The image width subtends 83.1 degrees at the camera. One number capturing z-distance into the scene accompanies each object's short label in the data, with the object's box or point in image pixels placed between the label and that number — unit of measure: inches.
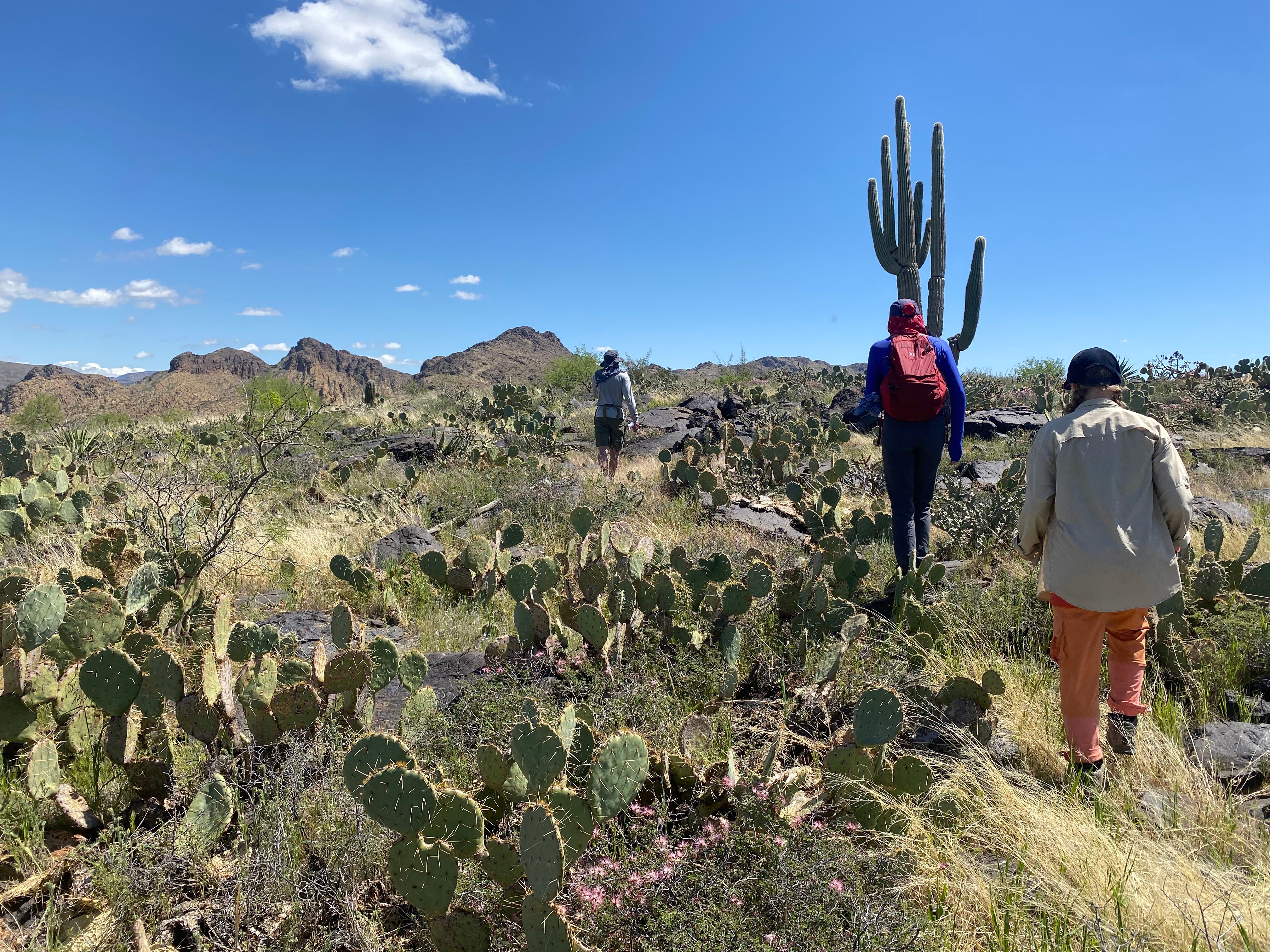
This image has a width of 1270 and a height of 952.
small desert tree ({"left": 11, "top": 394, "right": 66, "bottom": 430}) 790.5
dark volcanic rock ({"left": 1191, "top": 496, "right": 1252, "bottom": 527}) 248.5
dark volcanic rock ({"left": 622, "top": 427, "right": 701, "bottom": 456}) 471.2
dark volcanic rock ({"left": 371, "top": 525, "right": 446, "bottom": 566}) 229.0
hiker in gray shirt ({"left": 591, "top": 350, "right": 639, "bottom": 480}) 368.8
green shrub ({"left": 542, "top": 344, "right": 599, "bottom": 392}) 959.6
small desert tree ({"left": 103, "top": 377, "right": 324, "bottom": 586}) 186.4
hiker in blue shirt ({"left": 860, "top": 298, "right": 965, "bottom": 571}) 184.7
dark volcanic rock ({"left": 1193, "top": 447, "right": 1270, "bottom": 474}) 369.1
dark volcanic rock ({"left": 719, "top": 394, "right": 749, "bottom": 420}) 633.6
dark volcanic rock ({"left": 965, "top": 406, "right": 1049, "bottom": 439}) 538.6
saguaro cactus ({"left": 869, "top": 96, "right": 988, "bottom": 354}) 577.9
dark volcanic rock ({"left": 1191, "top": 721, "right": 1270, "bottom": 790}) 111.8
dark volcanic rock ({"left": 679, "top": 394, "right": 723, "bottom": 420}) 623.5
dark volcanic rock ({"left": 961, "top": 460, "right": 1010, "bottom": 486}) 364.2
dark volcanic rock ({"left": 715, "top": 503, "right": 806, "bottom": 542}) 262.4
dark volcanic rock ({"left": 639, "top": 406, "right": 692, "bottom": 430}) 543.5
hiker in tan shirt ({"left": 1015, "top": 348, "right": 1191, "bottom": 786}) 105.1
